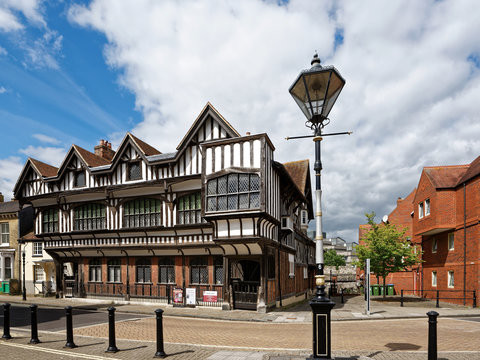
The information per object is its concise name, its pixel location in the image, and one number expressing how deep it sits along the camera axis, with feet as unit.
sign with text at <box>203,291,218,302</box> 61.77
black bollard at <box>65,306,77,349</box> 30.50
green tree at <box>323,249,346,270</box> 310.86
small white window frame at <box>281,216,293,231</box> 65.06
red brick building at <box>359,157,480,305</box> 65.36
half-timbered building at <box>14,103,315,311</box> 55.67
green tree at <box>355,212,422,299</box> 73.41
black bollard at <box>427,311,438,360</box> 22.00
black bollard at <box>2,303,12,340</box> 34.12
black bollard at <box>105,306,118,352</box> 28.71
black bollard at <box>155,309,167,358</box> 26.91
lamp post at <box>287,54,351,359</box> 21.20
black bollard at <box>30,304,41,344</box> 32.24
